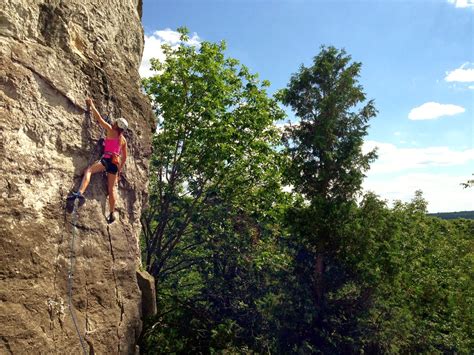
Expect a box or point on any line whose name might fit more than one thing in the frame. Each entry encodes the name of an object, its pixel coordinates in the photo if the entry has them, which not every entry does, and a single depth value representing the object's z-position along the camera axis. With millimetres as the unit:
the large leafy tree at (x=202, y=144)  14898
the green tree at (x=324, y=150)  15305
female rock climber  7223
